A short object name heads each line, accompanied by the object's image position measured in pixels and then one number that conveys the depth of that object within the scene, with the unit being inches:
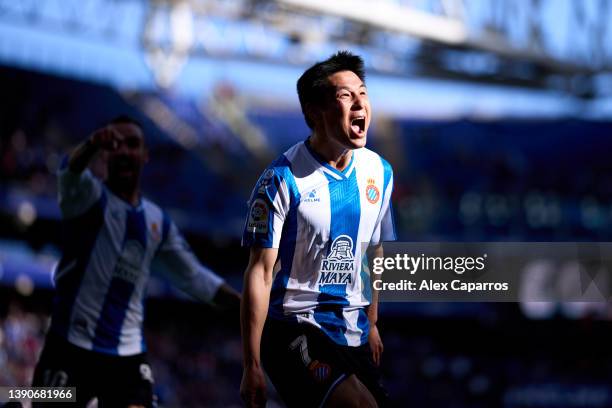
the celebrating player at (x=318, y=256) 284.5
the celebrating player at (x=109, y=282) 393.1
